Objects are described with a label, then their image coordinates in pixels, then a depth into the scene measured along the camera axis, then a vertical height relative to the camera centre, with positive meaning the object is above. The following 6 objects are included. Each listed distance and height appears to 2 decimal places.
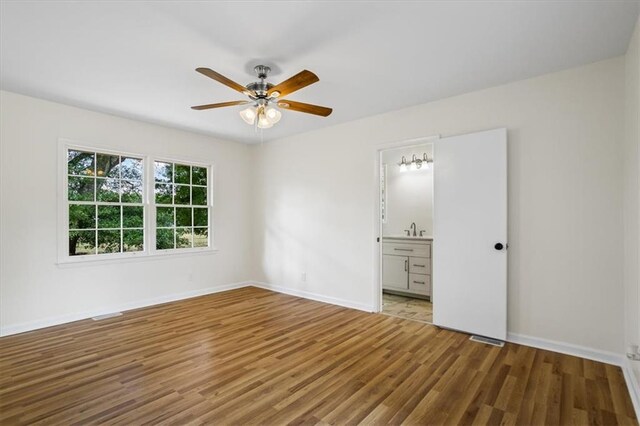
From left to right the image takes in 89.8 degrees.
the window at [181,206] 4.84 +0.12
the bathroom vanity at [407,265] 4.88 -0.82
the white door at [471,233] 3.22 -0.21
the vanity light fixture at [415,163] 5.41 +0.87
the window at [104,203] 4.04 +0.13
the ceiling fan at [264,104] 2.82 +0.99
